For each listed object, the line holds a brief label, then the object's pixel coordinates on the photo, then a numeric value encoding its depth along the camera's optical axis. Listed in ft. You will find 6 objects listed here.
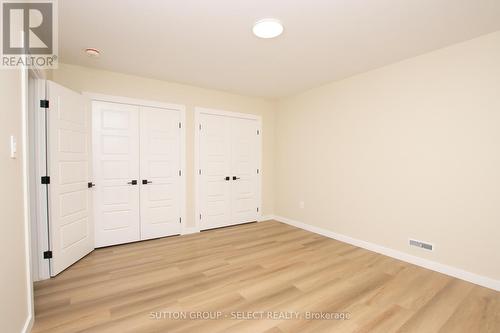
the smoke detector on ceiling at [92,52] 8.98
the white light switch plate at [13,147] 4.86
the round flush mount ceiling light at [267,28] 7.17
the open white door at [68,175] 8.49
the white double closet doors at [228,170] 14.11
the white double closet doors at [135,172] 11.15
